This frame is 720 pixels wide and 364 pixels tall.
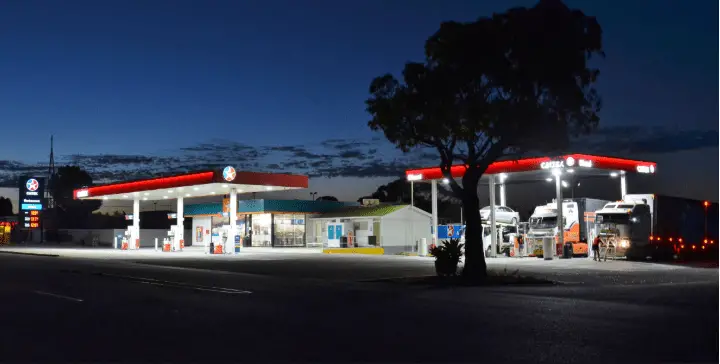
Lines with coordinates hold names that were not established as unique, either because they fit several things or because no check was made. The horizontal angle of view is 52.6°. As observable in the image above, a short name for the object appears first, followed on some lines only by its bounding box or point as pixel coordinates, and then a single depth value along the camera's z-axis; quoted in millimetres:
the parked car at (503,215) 46438
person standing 35069
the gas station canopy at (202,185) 44312
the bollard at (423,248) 43062
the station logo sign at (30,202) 78125
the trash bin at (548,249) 36625
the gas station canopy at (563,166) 36812
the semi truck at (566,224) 40406
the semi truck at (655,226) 35438
